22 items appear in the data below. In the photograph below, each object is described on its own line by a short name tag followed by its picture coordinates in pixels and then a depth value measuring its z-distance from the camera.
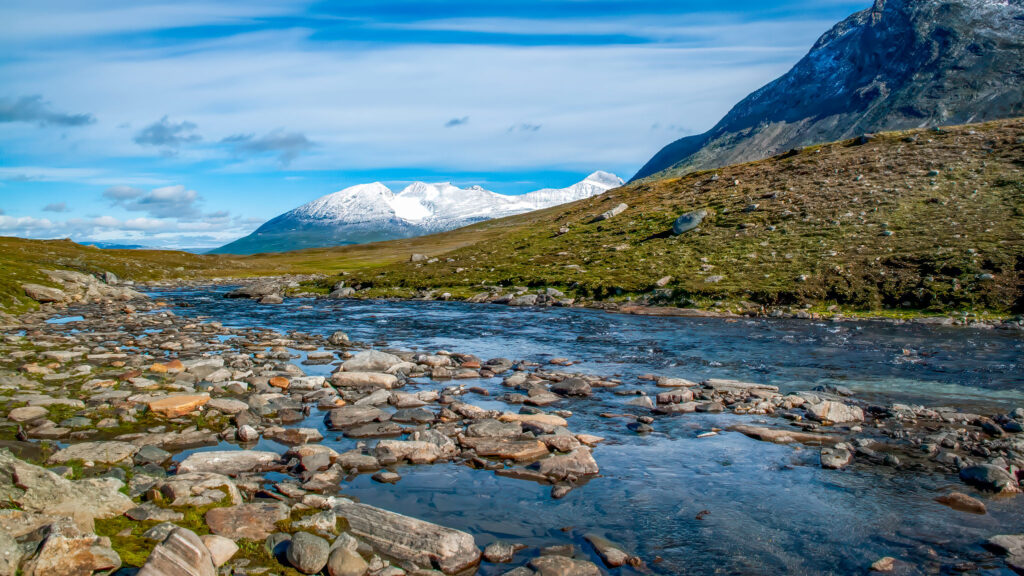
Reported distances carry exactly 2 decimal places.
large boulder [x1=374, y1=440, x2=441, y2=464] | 12.26
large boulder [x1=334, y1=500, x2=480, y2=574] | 8.23
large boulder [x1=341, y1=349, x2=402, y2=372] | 20.89
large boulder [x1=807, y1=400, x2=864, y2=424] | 14.85
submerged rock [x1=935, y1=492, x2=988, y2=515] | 9.72
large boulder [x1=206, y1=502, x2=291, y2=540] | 8.48
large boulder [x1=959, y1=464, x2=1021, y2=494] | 10.36
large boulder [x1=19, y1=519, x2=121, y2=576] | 6.46
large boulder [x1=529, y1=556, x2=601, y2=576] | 7.92
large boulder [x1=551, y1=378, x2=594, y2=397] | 18.33
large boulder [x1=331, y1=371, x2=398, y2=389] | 18.91
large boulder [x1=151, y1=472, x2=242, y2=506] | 9.32
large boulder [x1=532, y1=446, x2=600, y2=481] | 11.62
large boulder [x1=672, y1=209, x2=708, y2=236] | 52.41
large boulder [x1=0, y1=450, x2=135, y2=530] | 7.94
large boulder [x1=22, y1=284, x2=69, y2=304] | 43.31
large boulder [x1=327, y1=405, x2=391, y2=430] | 14.65
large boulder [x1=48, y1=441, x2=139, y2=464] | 11.12
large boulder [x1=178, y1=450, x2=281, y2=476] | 10.91
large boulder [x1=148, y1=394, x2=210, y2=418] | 14.50
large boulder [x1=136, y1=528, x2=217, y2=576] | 6.64
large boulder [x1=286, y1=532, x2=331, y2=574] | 7.71
